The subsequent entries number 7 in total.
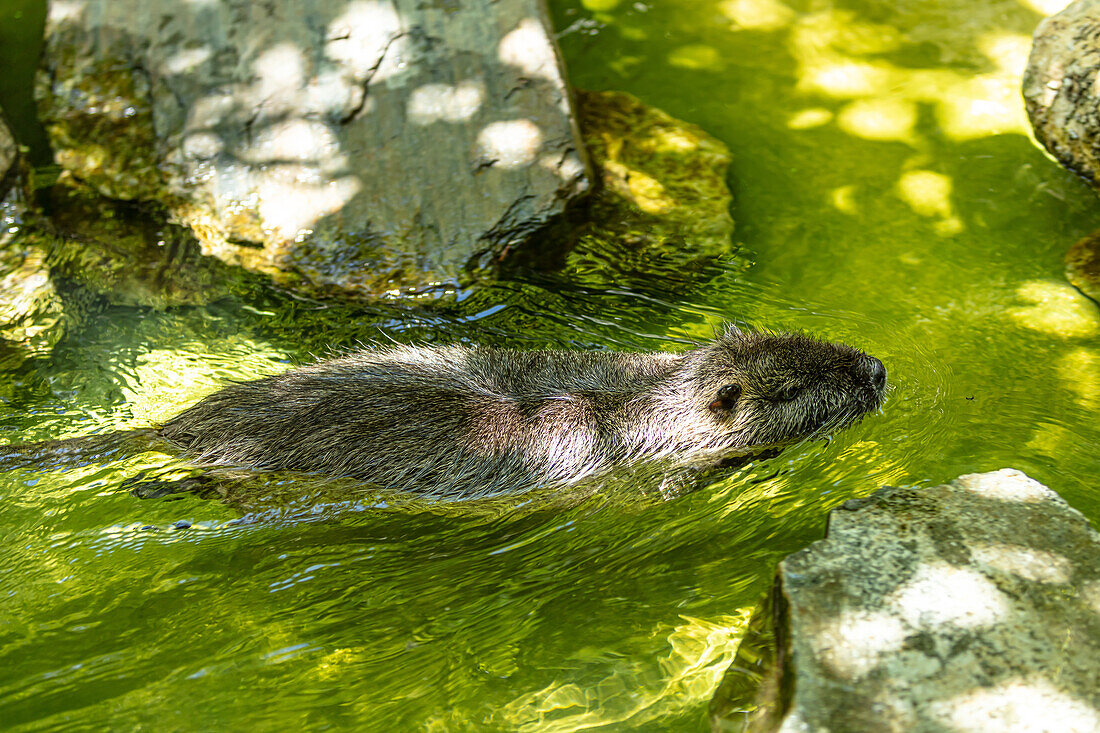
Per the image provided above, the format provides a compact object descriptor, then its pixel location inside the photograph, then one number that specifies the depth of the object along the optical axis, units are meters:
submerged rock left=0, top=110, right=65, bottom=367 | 3.76
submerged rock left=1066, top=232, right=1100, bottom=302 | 3.88
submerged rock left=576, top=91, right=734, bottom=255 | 4.32
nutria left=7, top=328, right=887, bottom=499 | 3.00
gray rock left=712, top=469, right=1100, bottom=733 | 2.00
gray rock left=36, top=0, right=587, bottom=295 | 4.13
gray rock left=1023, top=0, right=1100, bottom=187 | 4.02
